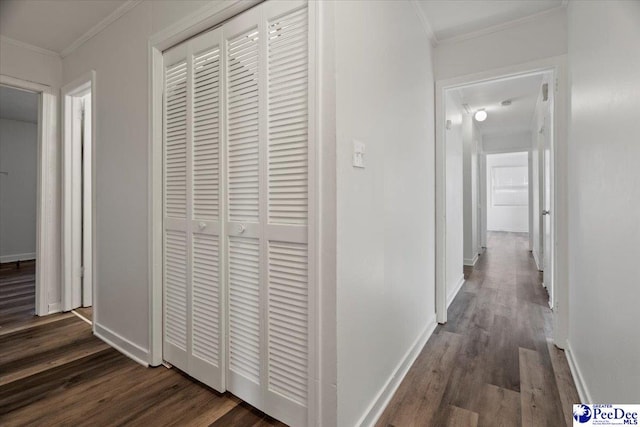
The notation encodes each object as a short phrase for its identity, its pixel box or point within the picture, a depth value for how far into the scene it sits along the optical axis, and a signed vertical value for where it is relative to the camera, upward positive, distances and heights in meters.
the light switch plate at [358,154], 1.39 +0.27
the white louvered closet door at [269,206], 1.38 +0.03
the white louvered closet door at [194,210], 1.76 +0.01
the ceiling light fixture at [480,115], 5.12 +1.62
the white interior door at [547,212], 3.20 +0.00
